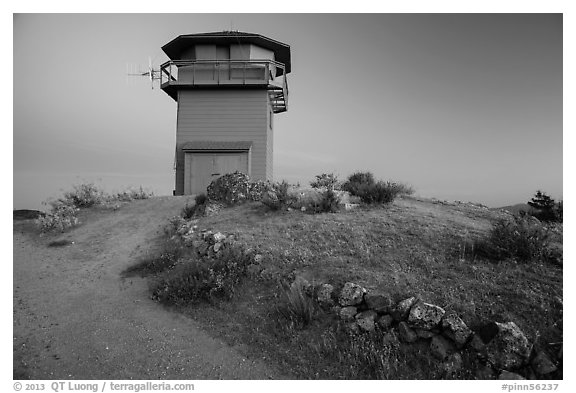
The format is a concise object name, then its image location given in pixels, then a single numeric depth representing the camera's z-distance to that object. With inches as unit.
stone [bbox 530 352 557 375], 201.5
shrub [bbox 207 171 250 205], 610.2
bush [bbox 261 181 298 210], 520.5
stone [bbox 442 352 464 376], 209.3
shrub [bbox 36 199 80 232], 650.2
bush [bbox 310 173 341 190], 735.2
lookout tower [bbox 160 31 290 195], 856.3
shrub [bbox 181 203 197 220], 646.5
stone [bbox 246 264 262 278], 341.1
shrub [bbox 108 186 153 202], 820.9
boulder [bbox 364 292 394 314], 250.4
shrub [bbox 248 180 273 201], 606.8
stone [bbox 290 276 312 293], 289.4
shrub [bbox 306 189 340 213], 501.0
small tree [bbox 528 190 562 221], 541.3
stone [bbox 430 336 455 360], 216.8
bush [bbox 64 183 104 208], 782.5
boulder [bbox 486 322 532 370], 202.7
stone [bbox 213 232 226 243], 425.2
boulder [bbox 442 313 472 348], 218.2
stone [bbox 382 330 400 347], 229.3
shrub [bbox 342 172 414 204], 537.6
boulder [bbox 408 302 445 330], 228.6
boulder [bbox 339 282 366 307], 265.7
